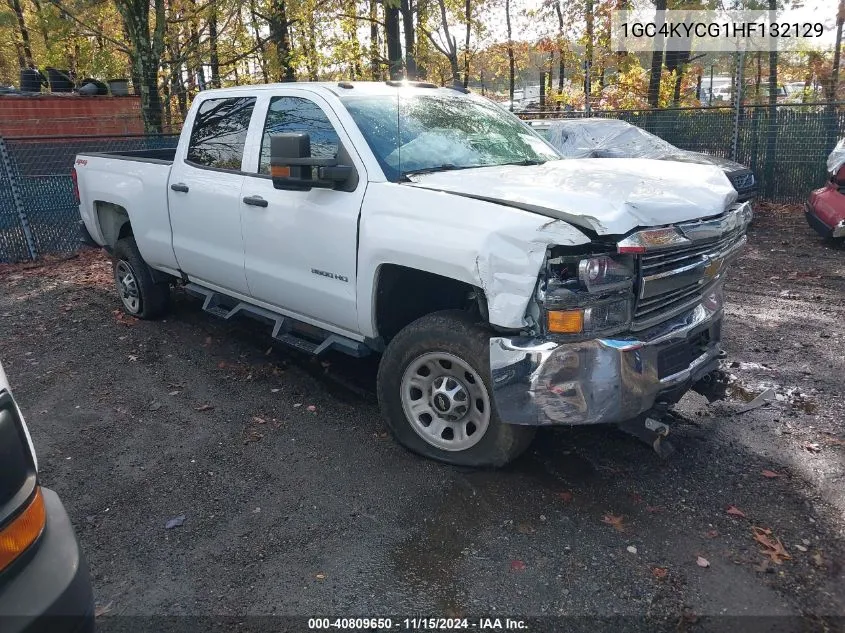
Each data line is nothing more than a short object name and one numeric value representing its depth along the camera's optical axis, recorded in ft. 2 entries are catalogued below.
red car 28.99
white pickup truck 10.61
